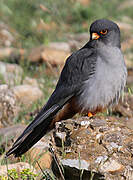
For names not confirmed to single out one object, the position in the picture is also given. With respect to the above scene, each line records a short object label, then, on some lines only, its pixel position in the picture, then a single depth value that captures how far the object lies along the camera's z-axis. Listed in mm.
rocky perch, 6102
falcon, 8570
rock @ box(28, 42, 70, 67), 15828
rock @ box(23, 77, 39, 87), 13836
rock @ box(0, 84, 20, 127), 10586
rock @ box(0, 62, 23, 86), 13530
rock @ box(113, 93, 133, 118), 11227
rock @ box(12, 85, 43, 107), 11953
